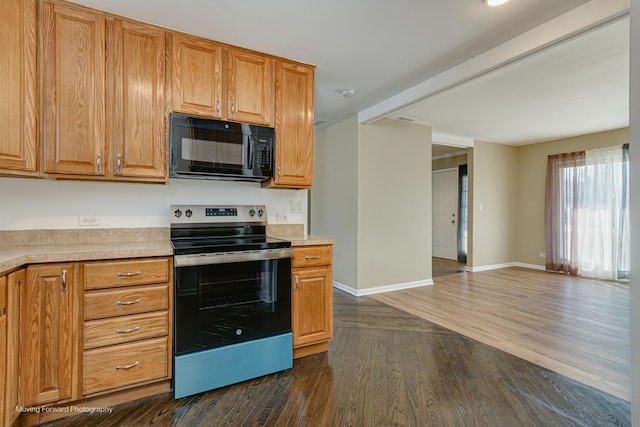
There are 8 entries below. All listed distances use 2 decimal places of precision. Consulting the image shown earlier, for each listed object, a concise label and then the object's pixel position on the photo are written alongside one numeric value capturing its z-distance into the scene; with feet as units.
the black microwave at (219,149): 7.61
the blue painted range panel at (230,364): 6.63
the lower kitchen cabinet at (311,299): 8.18
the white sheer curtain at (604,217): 16.85
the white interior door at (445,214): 24.21
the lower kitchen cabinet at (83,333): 5.41
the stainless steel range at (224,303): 6.64
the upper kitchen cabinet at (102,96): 6.64
